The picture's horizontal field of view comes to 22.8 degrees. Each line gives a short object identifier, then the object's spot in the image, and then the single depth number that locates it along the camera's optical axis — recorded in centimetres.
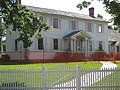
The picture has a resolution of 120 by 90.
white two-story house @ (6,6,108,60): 3991
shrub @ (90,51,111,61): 4344
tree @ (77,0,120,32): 1563
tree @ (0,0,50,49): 1817
